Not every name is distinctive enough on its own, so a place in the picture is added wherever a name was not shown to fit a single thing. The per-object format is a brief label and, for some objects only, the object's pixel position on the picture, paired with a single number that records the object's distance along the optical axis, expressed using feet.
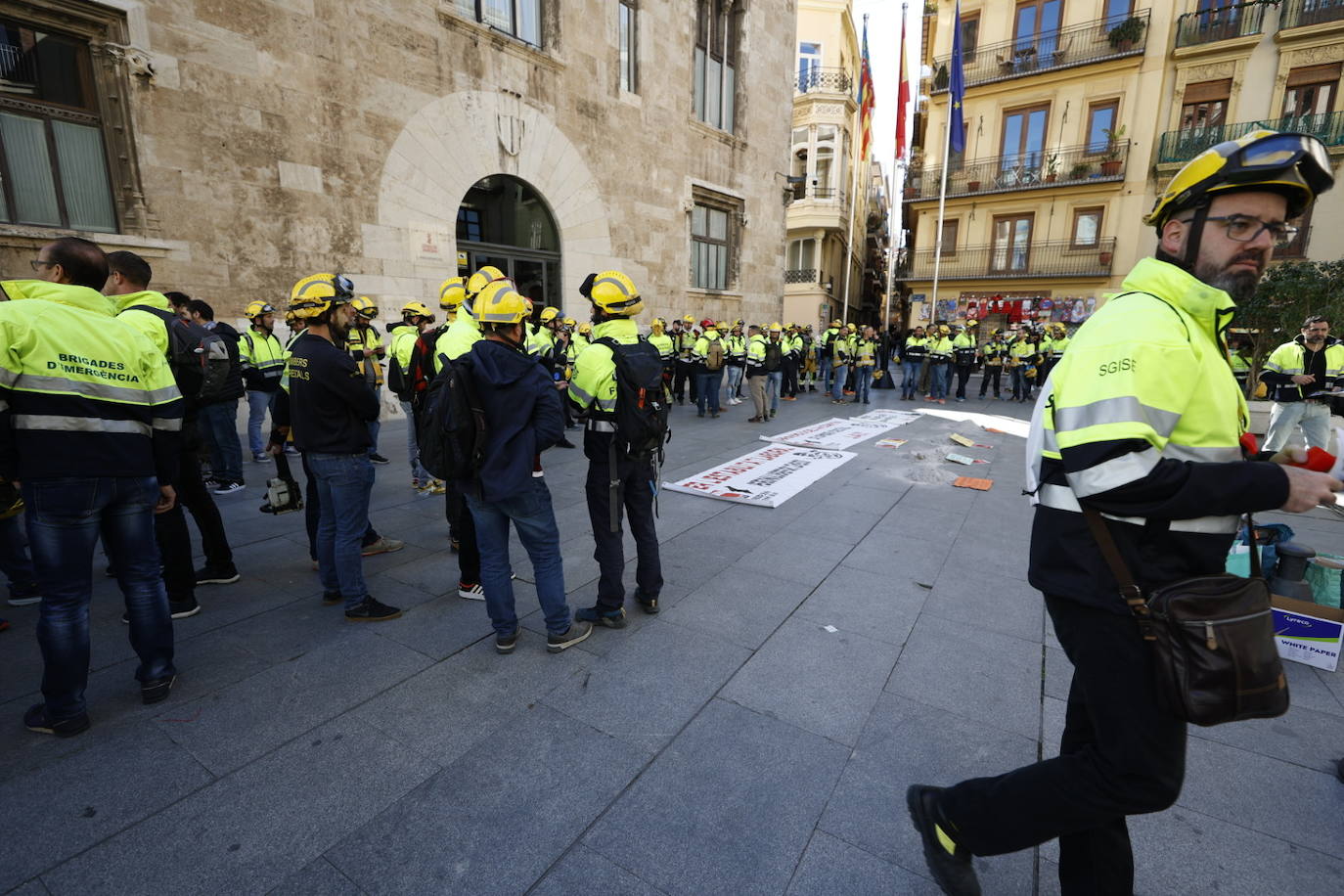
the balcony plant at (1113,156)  75.46
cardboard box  10.61
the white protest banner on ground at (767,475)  21.83
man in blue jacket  10.23
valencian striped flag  79.15
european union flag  71.67
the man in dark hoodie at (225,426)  21.53
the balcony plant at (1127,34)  72.95
